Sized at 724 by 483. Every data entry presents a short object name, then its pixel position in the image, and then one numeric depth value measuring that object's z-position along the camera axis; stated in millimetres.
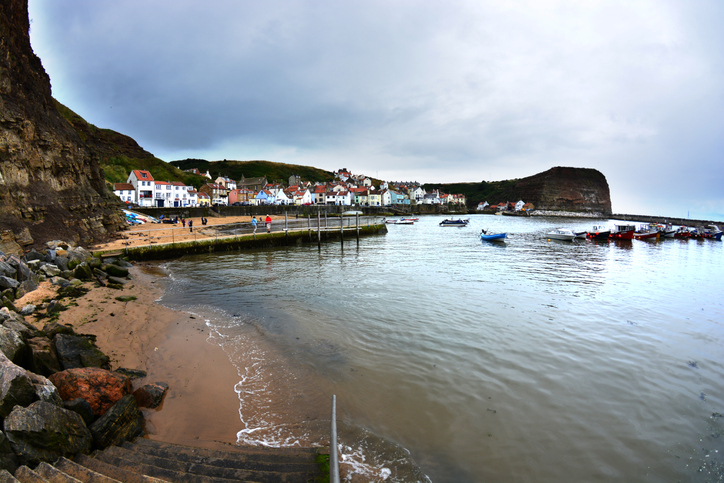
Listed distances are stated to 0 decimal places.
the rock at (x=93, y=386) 4965
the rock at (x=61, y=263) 14179
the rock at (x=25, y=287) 9891
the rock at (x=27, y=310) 8698
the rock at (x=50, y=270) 12812
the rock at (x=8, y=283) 9570
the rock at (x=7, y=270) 10218
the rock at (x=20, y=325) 6223
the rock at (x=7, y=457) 3254
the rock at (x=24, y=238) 16412
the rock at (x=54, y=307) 9293
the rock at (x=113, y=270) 16234
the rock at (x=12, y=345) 4840
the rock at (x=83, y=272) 13789
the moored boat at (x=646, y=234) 45531
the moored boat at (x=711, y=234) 49938
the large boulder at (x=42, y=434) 3504
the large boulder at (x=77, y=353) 6407
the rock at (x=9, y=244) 14601
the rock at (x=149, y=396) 5875
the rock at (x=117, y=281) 14442
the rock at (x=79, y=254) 15983
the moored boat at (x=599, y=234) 44566
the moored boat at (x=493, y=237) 38156
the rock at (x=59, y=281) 11906
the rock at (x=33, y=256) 14012
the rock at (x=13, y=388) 3748
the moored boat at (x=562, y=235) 41844
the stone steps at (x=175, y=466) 3371
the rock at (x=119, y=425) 4406
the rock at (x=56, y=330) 7077
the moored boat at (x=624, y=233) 43625
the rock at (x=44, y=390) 4195
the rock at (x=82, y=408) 4559
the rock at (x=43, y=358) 5454
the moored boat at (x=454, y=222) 70606
